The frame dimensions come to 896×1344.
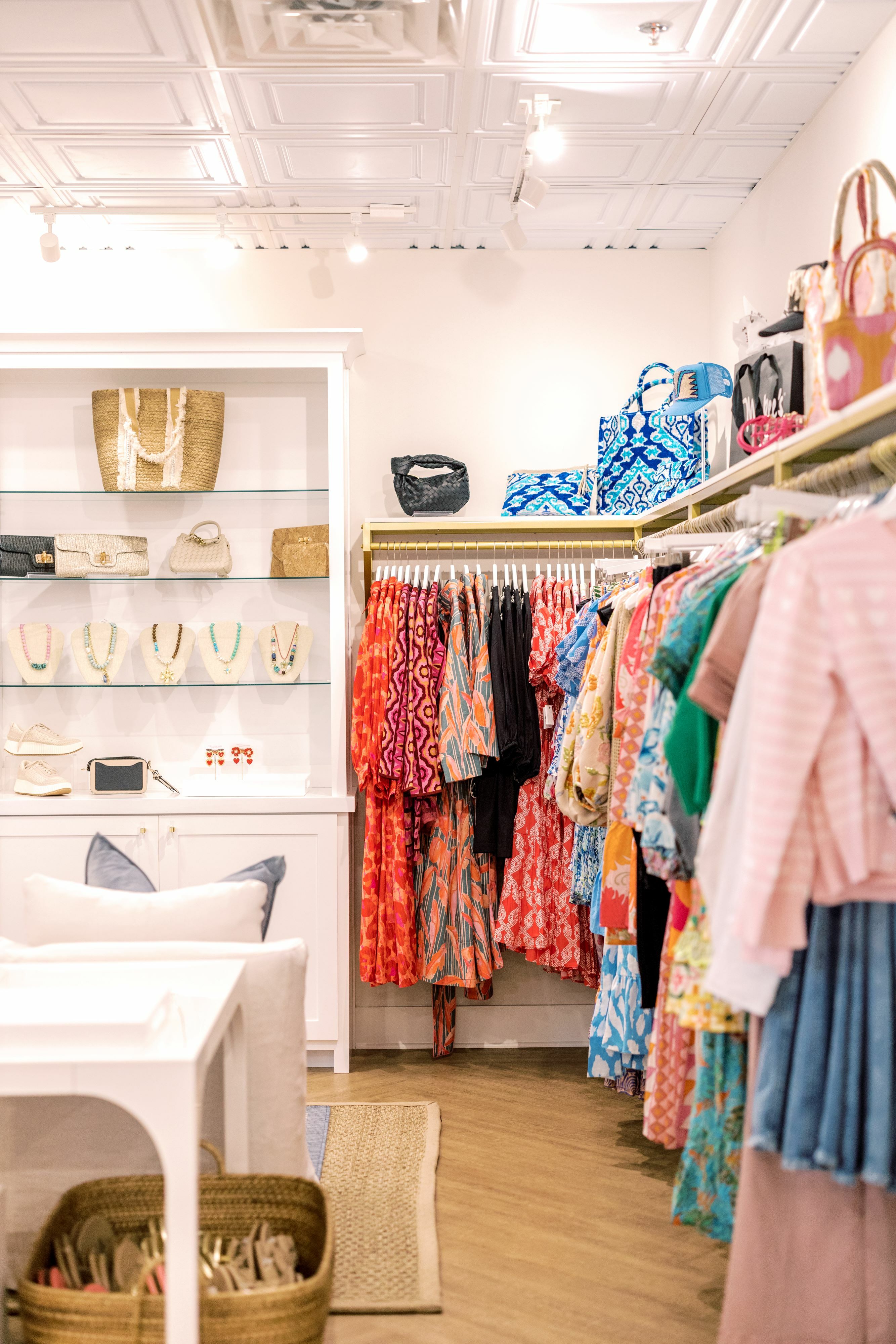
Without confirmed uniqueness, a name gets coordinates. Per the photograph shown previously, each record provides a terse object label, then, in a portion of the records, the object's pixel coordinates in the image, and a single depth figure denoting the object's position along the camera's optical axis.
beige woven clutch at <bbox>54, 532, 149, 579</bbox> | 3.69
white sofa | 2.06
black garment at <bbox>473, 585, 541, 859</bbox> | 3.43
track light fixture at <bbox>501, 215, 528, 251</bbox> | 3.33
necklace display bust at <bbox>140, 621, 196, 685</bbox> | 3.78
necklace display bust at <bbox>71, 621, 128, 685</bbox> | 3.76
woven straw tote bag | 3.64
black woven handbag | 3.71
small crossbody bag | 3.59
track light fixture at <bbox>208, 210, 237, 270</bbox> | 3.58
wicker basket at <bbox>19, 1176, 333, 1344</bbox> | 1.66
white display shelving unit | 3.85
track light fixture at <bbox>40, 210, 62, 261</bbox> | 3.39
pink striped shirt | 1.44
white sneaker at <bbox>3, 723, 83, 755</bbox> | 3.65
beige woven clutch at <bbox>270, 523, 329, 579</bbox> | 3.70
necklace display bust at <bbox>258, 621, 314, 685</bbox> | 3.77
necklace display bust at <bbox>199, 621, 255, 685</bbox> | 3.78
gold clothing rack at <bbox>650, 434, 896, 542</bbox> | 1.65
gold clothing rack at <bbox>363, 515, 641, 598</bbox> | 3.66
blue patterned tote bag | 3.17
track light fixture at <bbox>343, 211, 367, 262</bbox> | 3.50
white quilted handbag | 3.76
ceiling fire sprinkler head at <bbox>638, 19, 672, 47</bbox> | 2.49
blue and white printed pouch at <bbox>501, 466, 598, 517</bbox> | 3.71
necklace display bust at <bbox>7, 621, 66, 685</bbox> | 3.75
